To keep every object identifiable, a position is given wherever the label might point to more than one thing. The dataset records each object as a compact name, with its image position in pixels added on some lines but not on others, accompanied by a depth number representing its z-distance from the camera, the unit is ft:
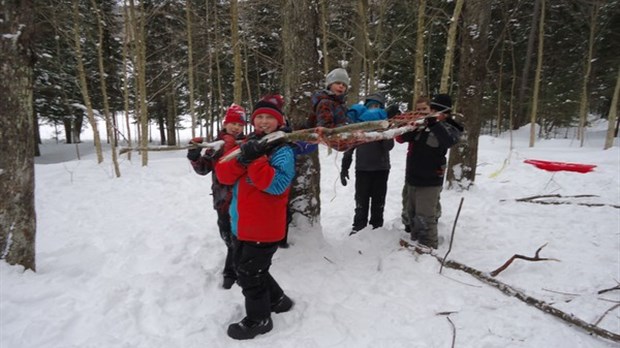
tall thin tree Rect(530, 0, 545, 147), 46.03
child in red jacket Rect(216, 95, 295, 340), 8.11
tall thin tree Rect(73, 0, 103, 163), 33.24
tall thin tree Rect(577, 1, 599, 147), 47.34
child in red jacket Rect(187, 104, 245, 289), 10.64
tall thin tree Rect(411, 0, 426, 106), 29.43
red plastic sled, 28.02
